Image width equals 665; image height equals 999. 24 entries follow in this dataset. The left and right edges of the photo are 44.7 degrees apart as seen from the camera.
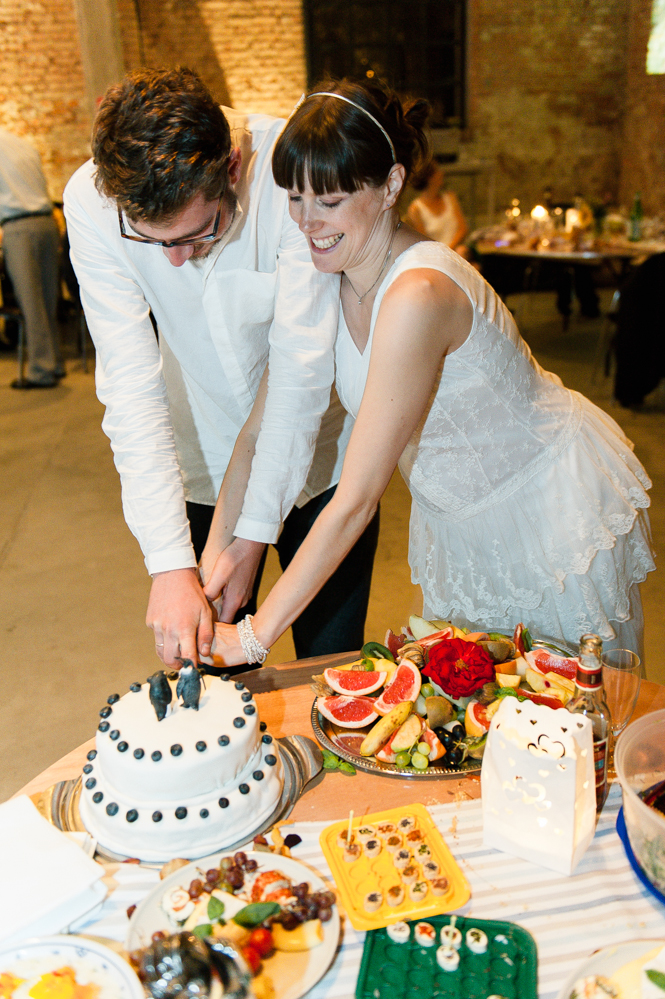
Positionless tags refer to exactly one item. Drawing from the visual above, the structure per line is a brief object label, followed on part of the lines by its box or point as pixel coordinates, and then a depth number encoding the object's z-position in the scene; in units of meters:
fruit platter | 1.26
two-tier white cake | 1.08
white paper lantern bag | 1.03
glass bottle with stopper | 1.08
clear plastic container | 1.02
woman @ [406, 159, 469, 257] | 7.49
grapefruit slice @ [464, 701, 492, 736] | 1.27
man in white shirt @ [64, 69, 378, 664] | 1.55
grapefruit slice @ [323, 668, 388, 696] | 1.39
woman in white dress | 1.44
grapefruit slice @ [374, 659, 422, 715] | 1.34
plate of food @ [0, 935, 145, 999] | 0.89
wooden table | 1.21
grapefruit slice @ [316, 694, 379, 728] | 1.33
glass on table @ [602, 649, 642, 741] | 1.27
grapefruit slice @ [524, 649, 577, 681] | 1.38
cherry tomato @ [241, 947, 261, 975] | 0.90
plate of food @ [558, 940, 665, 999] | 0.88
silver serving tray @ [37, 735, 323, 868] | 1.15
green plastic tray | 0.91
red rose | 1.31
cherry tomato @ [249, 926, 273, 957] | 0.93
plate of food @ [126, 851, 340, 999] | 0.92
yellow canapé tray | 1.00
